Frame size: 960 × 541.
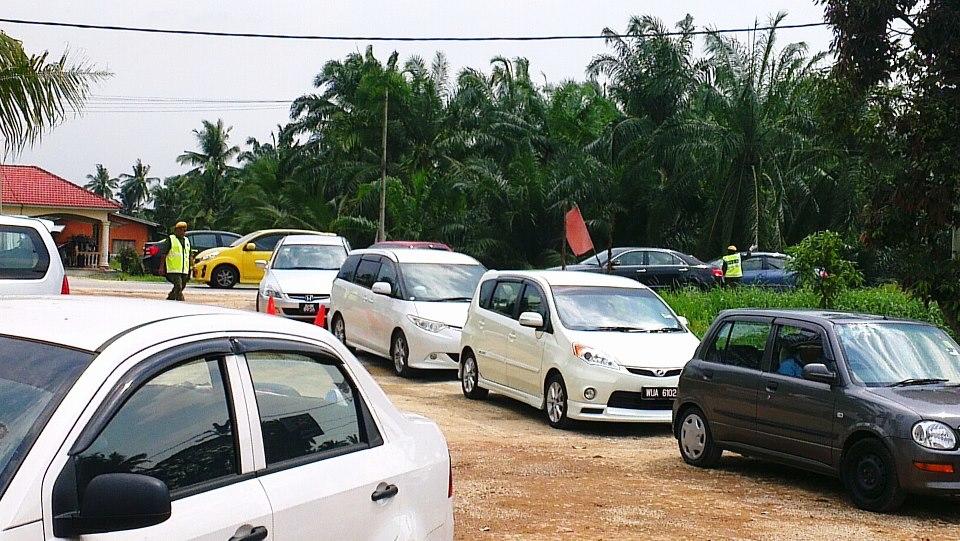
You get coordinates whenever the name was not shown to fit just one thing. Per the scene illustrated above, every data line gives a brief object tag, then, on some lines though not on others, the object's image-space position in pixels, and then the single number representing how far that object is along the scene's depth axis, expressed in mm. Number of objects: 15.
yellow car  31219
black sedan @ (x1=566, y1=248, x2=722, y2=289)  31172
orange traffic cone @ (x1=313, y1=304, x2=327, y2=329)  18547
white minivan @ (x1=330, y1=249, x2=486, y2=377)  16359
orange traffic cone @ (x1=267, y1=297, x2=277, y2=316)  19666
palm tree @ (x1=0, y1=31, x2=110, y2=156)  15648
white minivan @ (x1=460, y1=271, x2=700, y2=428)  12891
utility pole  44875
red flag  24812
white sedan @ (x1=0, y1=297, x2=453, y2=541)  3238
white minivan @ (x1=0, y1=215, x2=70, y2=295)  11773
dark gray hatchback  8898
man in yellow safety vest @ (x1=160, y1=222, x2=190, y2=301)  20000
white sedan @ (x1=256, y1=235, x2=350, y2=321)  20453
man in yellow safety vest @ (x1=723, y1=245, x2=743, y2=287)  29016
